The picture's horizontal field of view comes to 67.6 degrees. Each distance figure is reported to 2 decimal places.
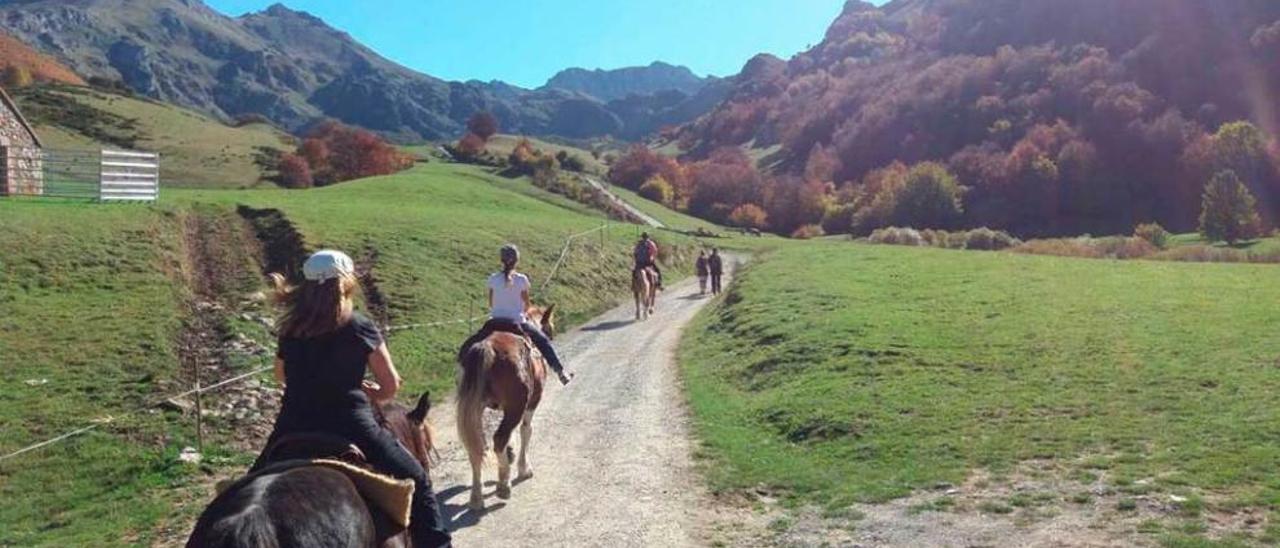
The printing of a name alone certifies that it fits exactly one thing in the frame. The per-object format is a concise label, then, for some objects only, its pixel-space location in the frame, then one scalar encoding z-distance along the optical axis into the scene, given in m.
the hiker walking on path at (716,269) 40.25
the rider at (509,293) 13.16
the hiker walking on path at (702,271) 40.84
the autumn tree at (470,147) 118.06
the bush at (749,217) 113.38
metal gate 34.00
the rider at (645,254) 33.81
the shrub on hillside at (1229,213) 79.31
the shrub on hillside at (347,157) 87.85
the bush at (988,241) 71.99
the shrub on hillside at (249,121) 127.19
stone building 34.56
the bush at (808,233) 107.56
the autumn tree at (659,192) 117.19
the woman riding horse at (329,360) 6.04
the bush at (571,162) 121.68
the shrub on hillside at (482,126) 142.75
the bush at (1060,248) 59.27
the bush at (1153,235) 73.75
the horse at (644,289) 33.16
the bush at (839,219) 117.06
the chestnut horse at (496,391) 11.41
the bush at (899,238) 75.38
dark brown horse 4.77
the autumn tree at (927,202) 114.00
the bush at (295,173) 75.00
